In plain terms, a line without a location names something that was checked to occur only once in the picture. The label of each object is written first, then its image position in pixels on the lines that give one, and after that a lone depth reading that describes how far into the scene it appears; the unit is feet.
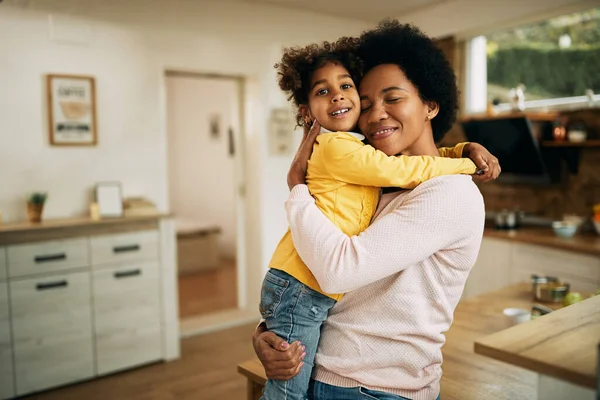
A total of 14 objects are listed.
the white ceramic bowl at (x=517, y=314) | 6.23
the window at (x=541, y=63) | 13.19
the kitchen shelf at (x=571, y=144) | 12.22
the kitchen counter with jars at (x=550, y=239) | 11.35
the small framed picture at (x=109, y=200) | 12.03
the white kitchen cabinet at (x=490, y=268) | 13.15
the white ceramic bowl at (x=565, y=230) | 12.40
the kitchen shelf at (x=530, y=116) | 12.98
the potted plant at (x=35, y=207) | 11.25
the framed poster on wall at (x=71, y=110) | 12.08
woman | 3.54
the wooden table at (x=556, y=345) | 2.85
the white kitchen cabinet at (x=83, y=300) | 10.34
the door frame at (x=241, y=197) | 15.92
